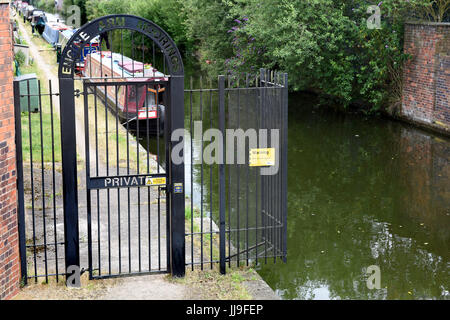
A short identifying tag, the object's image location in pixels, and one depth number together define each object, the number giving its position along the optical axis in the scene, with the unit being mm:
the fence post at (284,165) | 7105
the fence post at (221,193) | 6887
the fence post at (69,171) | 6328
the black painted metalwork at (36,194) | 6426
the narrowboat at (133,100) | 18344
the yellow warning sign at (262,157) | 7207
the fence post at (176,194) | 6661
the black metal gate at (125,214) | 6629
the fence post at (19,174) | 6293
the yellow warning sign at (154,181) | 6775
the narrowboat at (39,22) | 48347
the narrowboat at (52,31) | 37400
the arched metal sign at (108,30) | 6258
